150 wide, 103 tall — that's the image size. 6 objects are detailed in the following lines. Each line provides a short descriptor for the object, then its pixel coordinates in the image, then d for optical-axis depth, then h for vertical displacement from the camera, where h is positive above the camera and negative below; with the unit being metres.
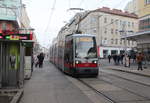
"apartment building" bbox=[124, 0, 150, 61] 16.63 +3.50
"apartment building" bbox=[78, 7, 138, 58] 34.01 +7.86
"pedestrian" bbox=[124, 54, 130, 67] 14.76 -0.97
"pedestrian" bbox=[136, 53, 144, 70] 11.37 -0.57
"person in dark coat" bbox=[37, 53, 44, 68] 14.13 -0.59
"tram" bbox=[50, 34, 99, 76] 8.16 -0.11
